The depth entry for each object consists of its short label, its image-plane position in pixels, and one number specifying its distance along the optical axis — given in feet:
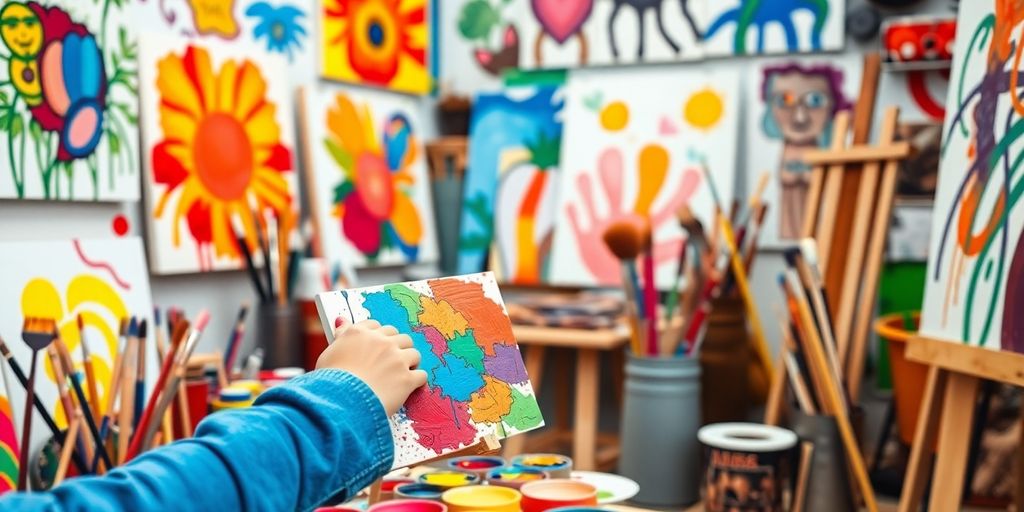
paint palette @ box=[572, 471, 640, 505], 3.65
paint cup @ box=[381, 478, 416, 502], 3.52
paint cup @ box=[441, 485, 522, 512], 3.16
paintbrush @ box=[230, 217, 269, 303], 6.70
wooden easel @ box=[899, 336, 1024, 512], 4.56
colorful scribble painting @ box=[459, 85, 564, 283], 9.13
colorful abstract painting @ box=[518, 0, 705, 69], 8.82
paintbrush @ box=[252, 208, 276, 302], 6.71
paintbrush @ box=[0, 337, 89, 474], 3.78
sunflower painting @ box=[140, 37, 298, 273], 6.37
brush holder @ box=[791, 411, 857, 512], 6.02
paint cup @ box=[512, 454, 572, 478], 3.71
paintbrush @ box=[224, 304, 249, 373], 5.72
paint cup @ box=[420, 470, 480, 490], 3.54
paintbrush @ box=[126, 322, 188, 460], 4.25
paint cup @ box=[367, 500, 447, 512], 3.17
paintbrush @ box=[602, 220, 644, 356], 6.44
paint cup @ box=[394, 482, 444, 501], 3.37
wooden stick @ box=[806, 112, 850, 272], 6.91
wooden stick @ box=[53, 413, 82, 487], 3.98
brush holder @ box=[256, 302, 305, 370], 6.66
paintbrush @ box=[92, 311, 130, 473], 4.26
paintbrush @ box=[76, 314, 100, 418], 4.44
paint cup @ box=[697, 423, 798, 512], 5.85
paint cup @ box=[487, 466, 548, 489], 3.52
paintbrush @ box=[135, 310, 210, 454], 4.12
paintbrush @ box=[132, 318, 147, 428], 4.19
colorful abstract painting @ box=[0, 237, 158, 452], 4.91
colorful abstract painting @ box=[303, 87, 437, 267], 8.01
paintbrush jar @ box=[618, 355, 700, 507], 6.66
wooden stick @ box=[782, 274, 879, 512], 5.82
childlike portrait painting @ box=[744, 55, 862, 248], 8.28
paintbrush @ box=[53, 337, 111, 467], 4.14
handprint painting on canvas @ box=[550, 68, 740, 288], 8.45
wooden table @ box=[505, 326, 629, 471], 7.24
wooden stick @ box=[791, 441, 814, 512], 6.01
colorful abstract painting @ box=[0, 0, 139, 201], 5.24
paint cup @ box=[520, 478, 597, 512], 3.26
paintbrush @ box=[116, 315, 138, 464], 4.26
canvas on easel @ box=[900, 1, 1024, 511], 4.39
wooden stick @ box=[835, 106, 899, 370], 6.66
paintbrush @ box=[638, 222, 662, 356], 6.45
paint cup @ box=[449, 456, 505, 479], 3.87
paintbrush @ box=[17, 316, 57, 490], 3.82
